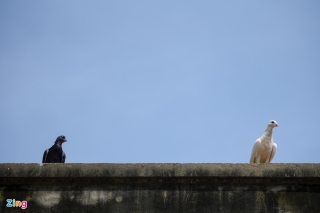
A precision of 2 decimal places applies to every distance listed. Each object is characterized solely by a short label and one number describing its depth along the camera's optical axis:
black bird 14.82
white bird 14.95
